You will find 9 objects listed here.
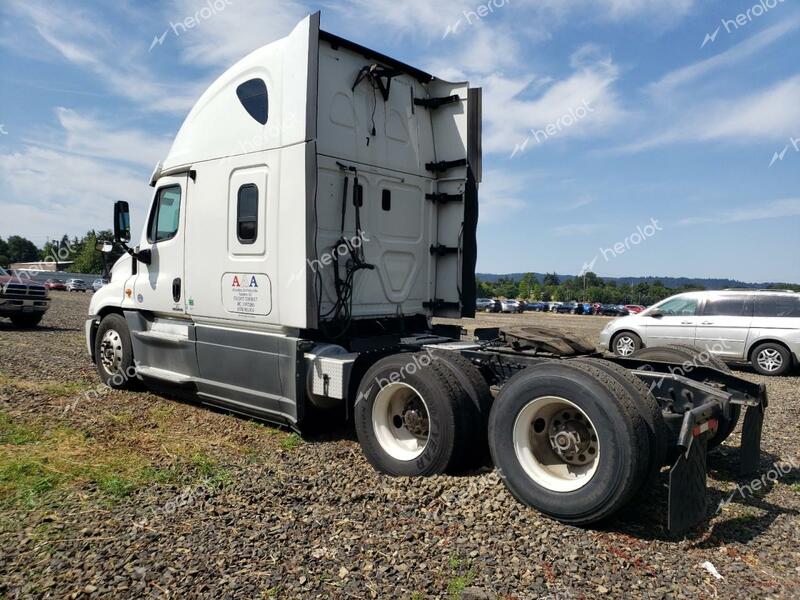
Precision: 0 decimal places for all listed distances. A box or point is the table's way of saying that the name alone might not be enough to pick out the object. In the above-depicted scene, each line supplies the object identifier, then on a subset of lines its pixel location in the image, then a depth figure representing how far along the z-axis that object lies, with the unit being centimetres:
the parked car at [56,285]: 5647
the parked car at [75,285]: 5481
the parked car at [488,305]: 5188
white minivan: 1132
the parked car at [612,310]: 5692
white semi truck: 383
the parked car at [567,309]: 6074
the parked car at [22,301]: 1522
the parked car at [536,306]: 6192
